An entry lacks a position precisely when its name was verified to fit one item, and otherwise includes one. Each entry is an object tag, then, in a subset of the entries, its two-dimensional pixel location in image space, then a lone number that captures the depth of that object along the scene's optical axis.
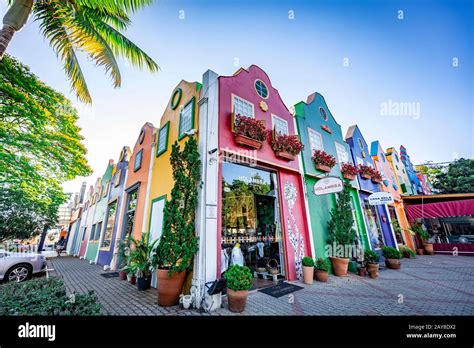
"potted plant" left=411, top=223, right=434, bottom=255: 14.77
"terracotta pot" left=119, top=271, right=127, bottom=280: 8.14
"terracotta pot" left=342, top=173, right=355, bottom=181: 10.77
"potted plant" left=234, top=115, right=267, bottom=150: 6.64
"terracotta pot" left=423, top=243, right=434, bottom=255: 14.72
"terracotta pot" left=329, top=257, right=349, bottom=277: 7.96
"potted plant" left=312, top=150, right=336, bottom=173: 9.41
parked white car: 7.49
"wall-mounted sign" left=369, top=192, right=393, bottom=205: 10.07
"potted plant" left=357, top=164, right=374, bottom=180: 12.29
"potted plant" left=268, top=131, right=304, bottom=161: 7.82
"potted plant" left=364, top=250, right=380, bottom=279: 7.79
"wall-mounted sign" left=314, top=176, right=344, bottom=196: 7.30
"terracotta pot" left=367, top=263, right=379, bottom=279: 7.78
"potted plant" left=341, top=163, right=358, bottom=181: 10.78
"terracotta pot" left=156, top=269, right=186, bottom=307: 4.93
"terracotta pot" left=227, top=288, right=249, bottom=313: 4.50
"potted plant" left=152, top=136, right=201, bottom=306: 4.97
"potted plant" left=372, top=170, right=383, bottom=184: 12.88
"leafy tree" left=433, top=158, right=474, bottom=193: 20.69
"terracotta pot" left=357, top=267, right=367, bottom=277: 8.15
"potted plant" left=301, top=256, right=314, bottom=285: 6.80
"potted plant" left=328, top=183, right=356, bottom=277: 8.02
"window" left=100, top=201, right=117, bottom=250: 12.33
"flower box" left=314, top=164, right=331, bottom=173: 9.36
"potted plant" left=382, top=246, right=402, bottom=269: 9.36
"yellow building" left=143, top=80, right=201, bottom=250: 7.32
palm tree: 4.86
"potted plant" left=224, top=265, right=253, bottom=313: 4.51
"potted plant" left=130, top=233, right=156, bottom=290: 6.57
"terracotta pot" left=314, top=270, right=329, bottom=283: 7.11
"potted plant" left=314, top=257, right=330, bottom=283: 7.13
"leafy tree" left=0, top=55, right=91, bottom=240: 8.03
